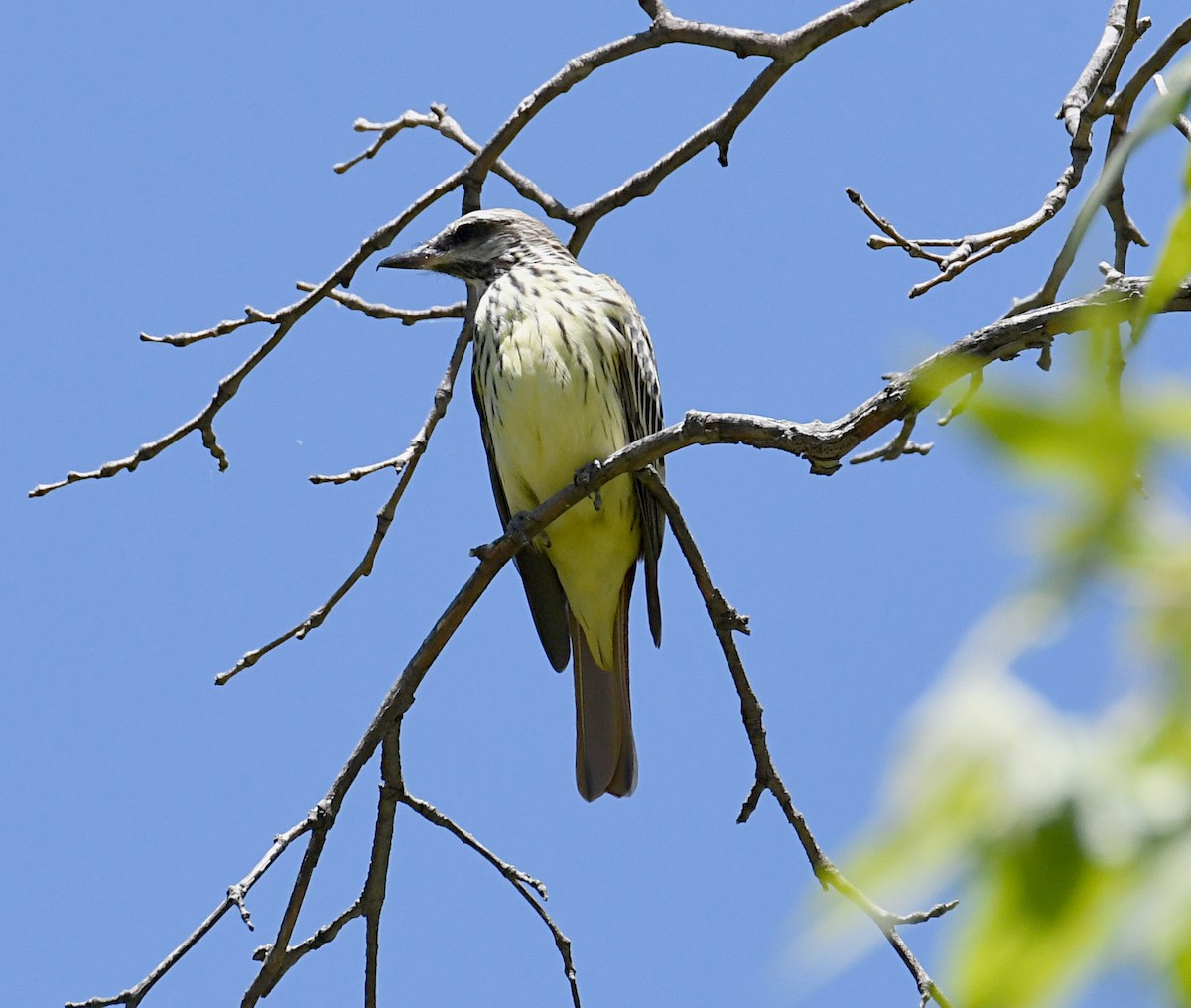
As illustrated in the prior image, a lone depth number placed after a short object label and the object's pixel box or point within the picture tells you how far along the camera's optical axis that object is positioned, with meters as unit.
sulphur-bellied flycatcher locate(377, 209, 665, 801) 11.31
